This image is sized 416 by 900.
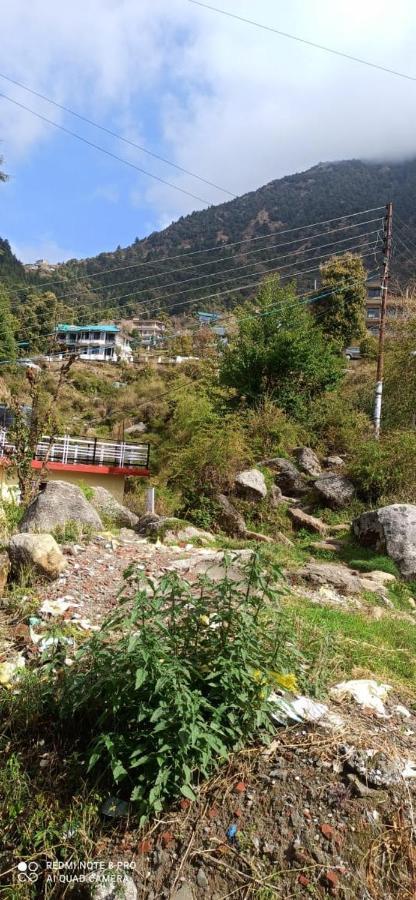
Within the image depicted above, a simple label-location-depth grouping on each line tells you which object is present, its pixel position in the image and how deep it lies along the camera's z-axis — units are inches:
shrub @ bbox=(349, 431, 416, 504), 484.7
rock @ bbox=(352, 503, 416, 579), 360.5
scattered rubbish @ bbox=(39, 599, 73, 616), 172.3
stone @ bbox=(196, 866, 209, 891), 91.4
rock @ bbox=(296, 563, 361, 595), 285.1
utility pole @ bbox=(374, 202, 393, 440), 625.9
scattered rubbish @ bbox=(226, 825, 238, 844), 96.9
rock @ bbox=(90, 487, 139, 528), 398.0
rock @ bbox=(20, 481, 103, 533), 268.5
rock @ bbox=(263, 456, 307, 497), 554.3
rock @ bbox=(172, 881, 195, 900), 90.2
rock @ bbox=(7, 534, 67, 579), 195.5
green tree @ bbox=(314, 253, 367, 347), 1217.4
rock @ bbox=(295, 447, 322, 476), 590.6
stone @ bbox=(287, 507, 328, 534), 463.5
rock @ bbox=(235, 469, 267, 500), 498.6
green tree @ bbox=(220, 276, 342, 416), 697.6
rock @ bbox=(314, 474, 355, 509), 508.4
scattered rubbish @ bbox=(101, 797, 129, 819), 100.0
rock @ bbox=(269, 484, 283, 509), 499.1
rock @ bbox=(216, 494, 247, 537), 456.1
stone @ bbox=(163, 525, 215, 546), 344.2
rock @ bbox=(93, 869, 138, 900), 90.4
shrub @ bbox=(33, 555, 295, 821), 95.7
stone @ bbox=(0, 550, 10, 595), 190.7
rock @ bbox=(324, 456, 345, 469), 600.7
